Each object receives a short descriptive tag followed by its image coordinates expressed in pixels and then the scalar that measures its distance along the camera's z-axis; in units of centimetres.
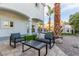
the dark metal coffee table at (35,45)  191
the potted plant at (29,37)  354
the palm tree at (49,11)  684
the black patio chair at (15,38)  263
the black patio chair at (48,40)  262
